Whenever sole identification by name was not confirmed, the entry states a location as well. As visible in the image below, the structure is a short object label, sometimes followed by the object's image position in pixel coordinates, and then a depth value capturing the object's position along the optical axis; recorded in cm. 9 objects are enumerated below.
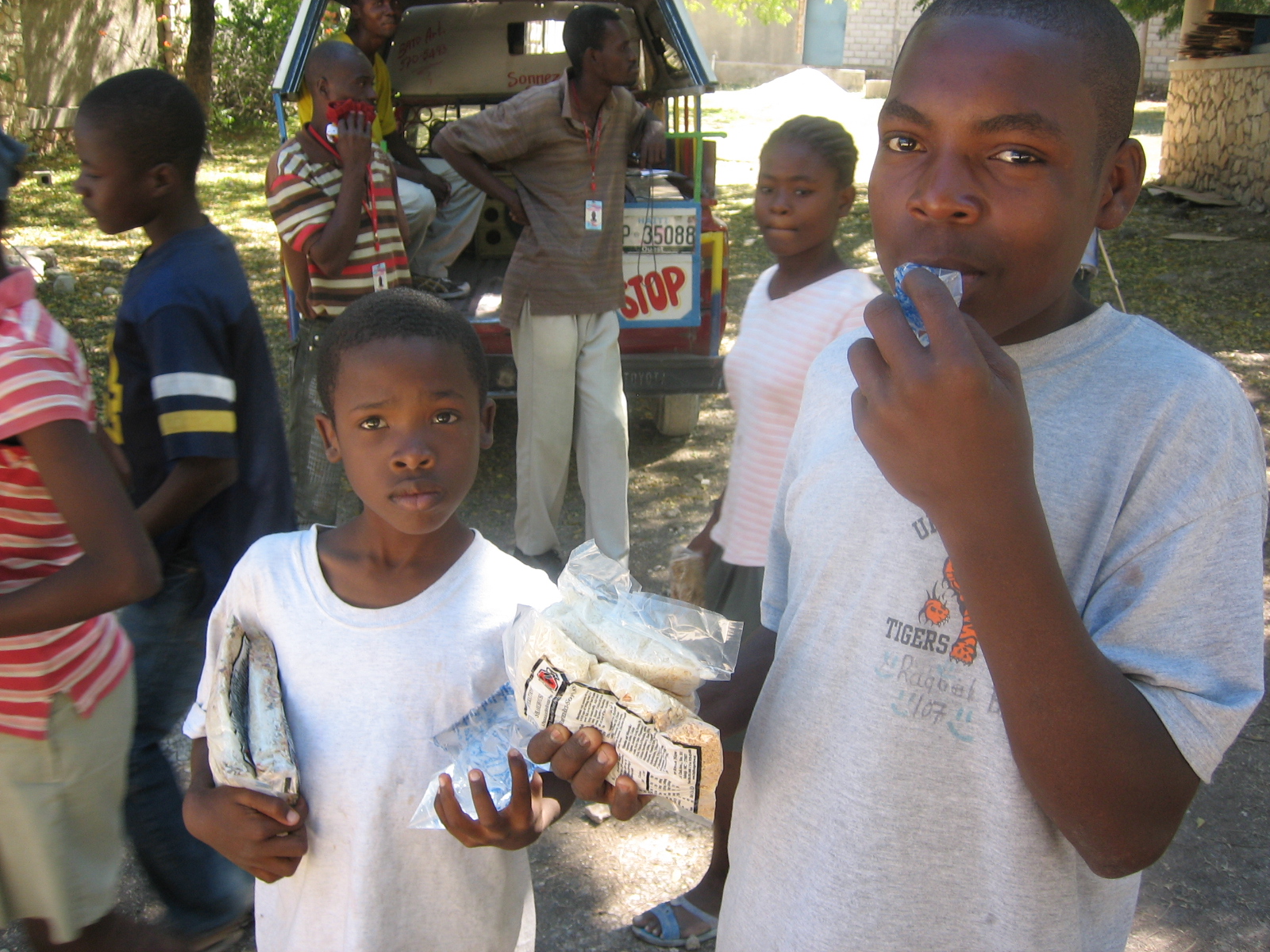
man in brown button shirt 421
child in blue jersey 219
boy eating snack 90
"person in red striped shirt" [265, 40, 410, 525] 384
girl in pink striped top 257
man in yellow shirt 533
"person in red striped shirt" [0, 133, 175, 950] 167
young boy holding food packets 152
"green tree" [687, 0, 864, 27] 1798
